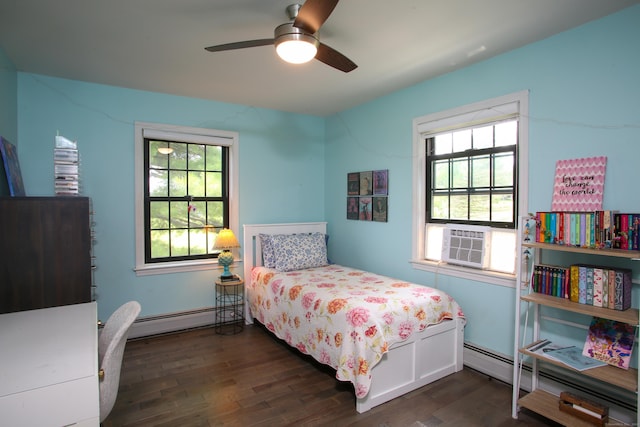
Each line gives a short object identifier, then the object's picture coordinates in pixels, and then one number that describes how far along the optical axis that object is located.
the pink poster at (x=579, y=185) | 2.16
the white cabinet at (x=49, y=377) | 1.10
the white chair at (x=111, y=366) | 1.45
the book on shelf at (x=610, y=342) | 1.96
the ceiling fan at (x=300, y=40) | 1.76
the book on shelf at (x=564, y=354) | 1.98
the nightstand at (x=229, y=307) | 3.98
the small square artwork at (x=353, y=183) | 4.14
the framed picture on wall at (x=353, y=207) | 4.16
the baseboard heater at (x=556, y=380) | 2.05
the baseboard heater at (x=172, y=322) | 3.59
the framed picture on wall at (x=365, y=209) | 3.97
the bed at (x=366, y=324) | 2.31
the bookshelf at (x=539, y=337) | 1.84
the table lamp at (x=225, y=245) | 3.77
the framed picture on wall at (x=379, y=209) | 3.76
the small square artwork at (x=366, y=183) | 3.94
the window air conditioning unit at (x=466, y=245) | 2.87
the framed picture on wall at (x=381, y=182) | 3.73
